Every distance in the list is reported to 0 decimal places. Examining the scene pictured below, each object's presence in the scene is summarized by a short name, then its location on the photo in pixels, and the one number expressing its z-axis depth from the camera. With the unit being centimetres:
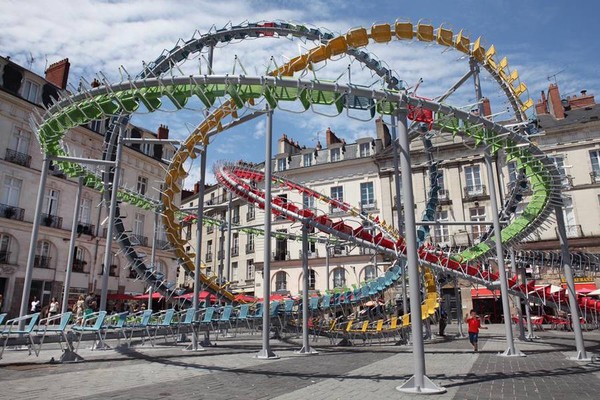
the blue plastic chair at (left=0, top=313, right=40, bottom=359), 1070
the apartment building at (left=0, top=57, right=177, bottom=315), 2886
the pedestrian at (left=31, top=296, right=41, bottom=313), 2350
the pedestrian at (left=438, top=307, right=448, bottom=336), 2153
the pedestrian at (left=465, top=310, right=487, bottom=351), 1461
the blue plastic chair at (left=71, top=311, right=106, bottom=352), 1166
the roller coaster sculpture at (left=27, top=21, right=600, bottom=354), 1006
